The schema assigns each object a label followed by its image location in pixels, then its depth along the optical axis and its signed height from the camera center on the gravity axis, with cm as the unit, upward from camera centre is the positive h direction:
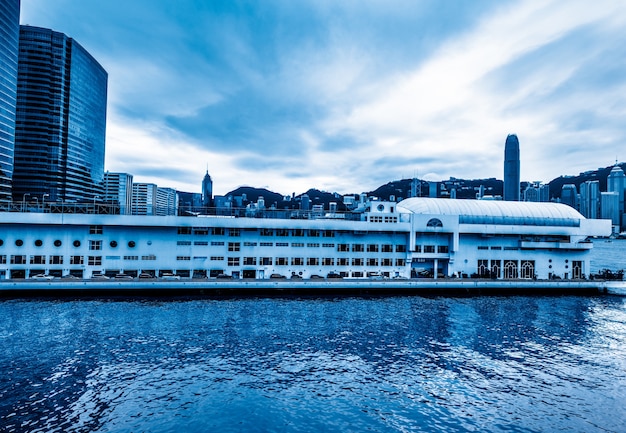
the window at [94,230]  6469 +122
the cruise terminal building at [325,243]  6359 -42
